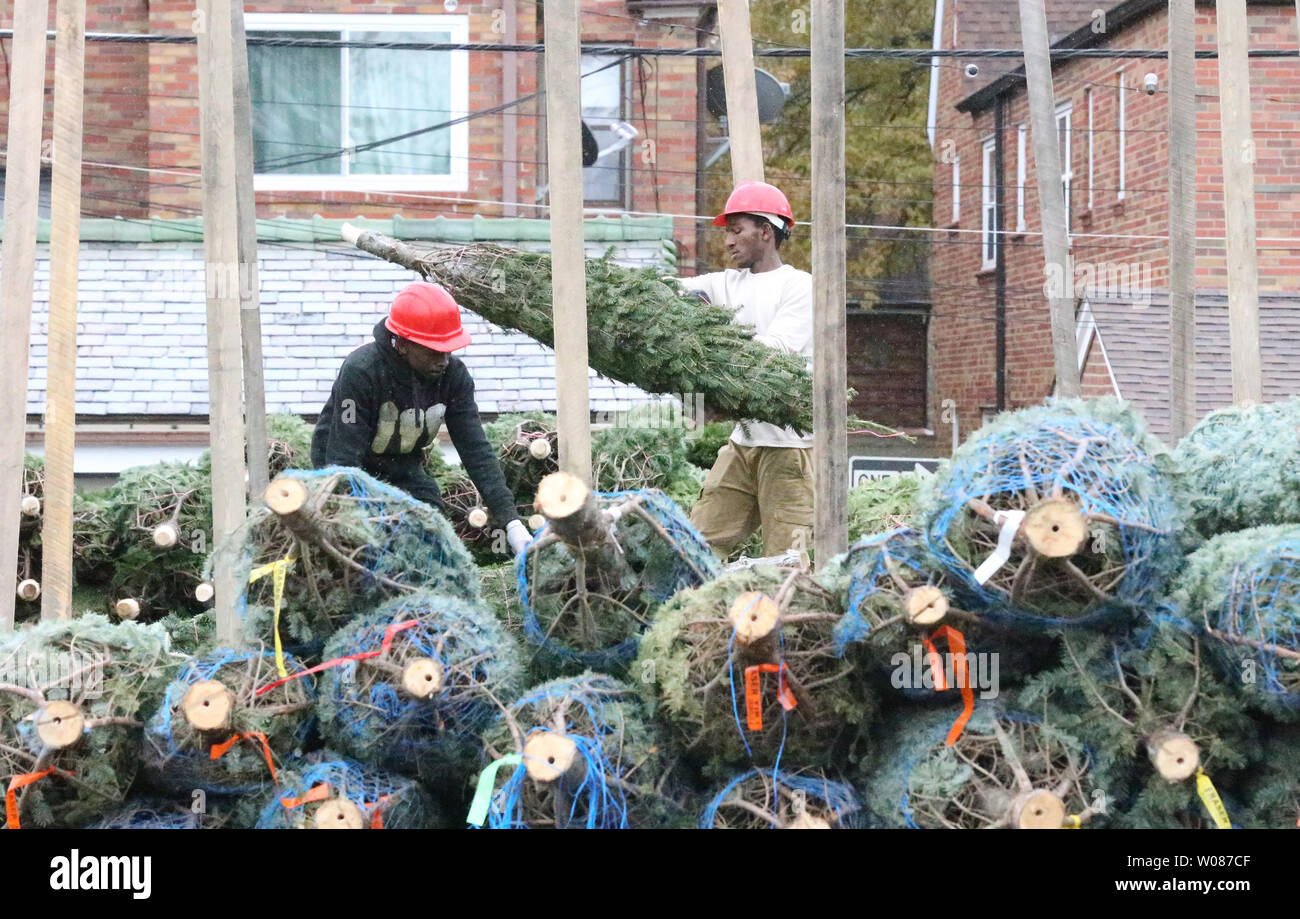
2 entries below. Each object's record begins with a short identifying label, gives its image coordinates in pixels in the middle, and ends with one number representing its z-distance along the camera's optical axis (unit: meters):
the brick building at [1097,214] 12.84
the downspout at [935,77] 20.17
